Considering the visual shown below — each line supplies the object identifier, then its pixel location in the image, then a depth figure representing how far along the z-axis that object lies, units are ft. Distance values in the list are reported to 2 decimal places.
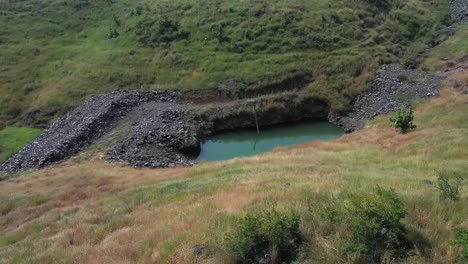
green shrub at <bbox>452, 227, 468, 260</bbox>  36.99
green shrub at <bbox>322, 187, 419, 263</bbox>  41.27
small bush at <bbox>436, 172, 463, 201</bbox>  53.57
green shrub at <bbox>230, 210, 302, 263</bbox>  45.16
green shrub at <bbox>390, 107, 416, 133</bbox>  135.23
